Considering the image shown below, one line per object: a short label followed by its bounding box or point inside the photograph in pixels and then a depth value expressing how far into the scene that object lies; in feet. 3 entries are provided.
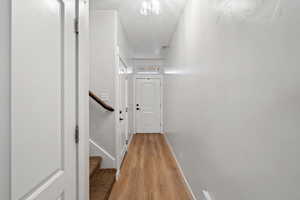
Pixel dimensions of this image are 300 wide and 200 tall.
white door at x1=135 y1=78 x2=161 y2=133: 15.00
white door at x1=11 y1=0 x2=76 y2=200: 1.64
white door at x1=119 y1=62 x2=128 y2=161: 8.31
